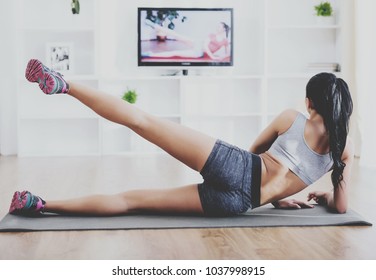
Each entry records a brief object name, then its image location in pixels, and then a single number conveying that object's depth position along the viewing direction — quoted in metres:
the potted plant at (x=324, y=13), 6.08
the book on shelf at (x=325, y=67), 6.10
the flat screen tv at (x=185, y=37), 5.99
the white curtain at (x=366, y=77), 5.01
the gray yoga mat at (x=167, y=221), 2.53
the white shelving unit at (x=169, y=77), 6.05
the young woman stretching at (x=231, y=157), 2.47
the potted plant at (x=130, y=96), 5.94
